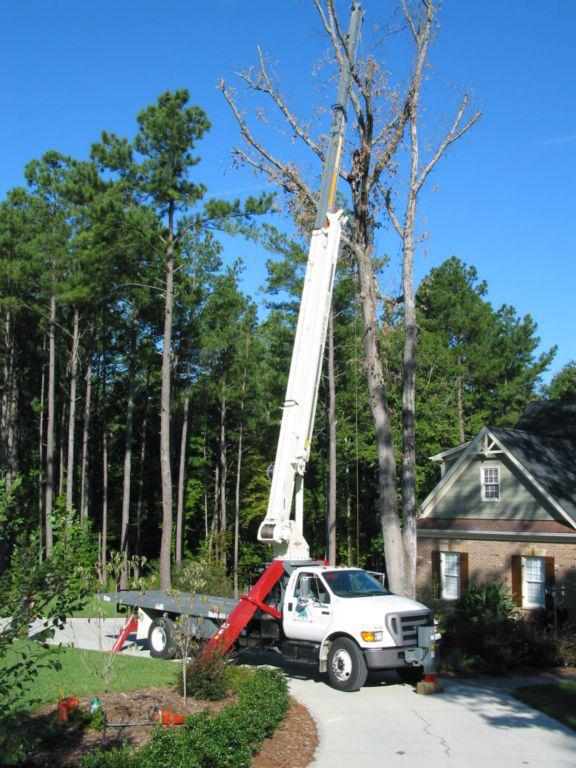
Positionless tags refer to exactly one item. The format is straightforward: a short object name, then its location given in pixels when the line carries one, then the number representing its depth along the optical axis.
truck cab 11.48
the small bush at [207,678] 9.98
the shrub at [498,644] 13.77
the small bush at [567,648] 14.38
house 20.52
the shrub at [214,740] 6.33
